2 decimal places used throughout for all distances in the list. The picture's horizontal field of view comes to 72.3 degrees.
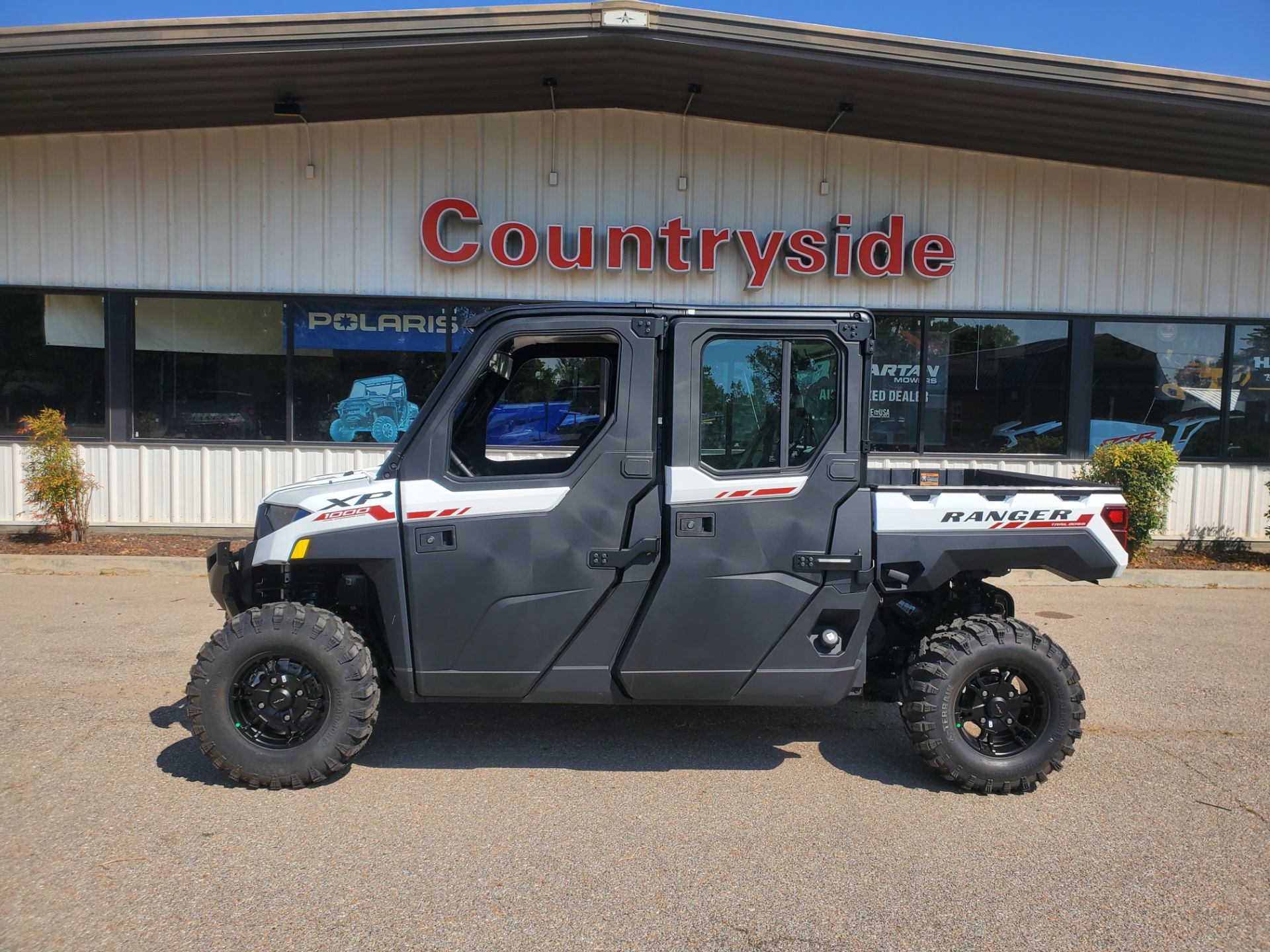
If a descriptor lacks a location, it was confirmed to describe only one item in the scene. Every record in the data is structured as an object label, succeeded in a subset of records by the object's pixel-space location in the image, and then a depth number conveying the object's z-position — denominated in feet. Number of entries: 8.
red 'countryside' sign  34.45
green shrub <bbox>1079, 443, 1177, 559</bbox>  32.78
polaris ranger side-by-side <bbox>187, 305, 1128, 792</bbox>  13.35
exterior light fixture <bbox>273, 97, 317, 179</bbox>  32.50
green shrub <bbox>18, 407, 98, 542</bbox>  32.37
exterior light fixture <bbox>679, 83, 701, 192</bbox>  34.83
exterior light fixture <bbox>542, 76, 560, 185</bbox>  34.60
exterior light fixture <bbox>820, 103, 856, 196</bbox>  35.22
